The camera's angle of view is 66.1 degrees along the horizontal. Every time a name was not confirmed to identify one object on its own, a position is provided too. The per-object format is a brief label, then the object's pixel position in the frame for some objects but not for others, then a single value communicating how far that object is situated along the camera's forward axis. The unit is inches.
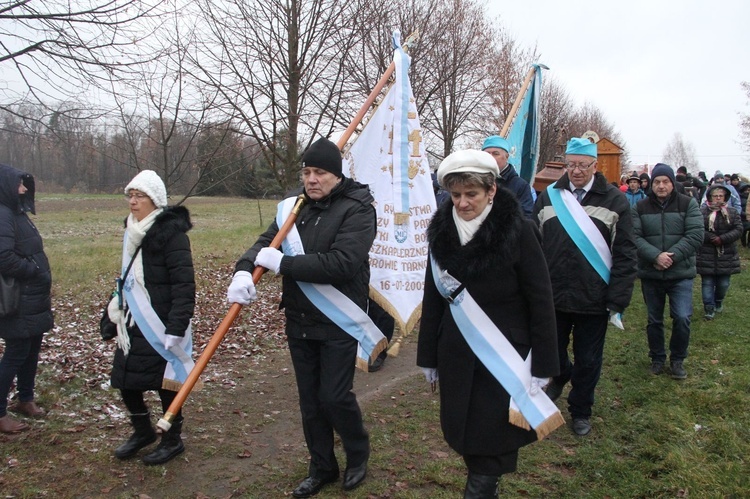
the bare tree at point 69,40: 220.5
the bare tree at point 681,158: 3619.1
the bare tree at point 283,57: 363.6
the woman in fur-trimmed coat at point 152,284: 154.7
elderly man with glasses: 179.6
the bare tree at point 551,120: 1032.8
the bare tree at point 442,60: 451.2
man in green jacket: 223.6
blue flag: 292.0
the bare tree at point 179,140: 301.4
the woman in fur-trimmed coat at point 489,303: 110.4
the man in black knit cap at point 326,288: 141.5
